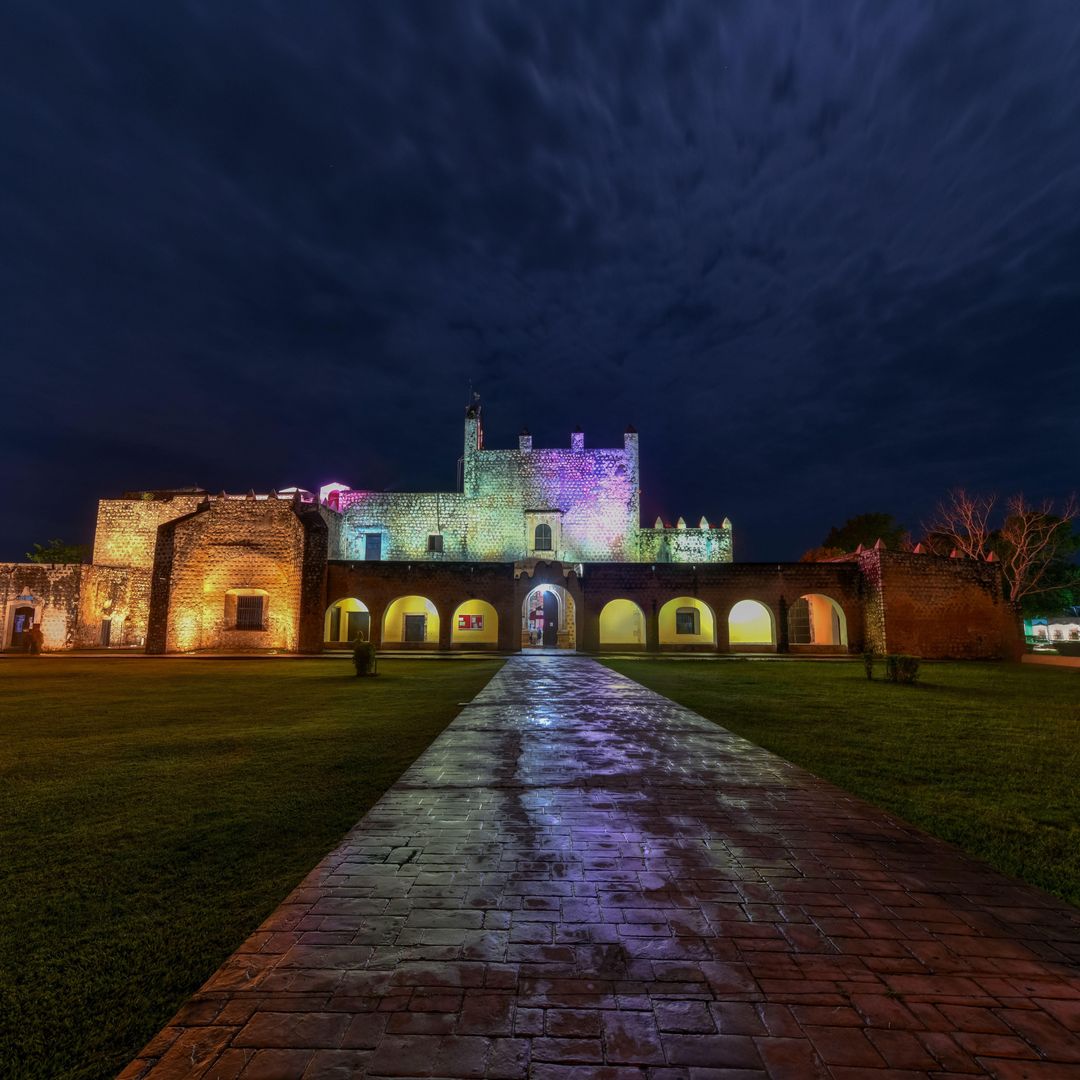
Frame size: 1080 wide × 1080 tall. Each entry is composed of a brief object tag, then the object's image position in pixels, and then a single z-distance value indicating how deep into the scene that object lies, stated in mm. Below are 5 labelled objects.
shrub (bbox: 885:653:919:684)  12695
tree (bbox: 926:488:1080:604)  29375
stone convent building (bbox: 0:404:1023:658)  23203
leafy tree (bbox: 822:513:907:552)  44191
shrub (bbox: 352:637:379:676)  13805
